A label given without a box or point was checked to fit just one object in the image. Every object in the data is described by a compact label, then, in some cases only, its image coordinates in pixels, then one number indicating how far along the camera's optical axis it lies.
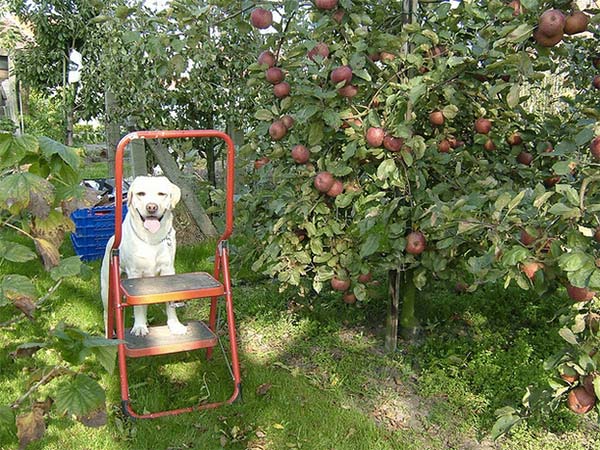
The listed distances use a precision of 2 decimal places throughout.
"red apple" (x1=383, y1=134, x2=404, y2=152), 2.55
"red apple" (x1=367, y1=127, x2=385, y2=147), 2.54
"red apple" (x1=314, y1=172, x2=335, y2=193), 2.75
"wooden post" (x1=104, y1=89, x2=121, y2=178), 5.66
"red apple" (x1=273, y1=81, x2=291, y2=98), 2.76
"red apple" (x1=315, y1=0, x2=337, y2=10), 2.50
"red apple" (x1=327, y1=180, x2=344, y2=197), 2.77
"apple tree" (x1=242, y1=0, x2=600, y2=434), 2.01
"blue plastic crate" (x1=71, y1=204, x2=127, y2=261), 4.99
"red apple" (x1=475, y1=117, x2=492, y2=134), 2.93
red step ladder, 2.75
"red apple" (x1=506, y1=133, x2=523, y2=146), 3.05
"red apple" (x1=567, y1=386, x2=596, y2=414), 1.86
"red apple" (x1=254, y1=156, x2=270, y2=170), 3.18
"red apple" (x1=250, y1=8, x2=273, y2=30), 2.59
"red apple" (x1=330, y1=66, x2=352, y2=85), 2.54
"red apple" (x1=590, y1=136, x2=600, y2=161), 1.73
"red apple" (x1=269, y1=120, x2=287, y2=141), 2.79
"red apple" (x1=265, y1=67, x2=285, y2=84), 2.77
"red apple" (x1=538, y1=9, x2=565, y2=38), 1.83
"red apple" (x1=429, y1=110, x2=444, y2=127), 2.76
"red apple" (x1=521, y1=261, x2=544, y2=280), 1.85
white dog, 2.97
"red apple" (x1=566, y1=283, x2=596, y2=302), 1.79
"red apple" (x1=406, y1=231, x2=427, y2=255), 2.71
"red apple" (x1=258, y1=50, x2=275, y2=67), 2.79
